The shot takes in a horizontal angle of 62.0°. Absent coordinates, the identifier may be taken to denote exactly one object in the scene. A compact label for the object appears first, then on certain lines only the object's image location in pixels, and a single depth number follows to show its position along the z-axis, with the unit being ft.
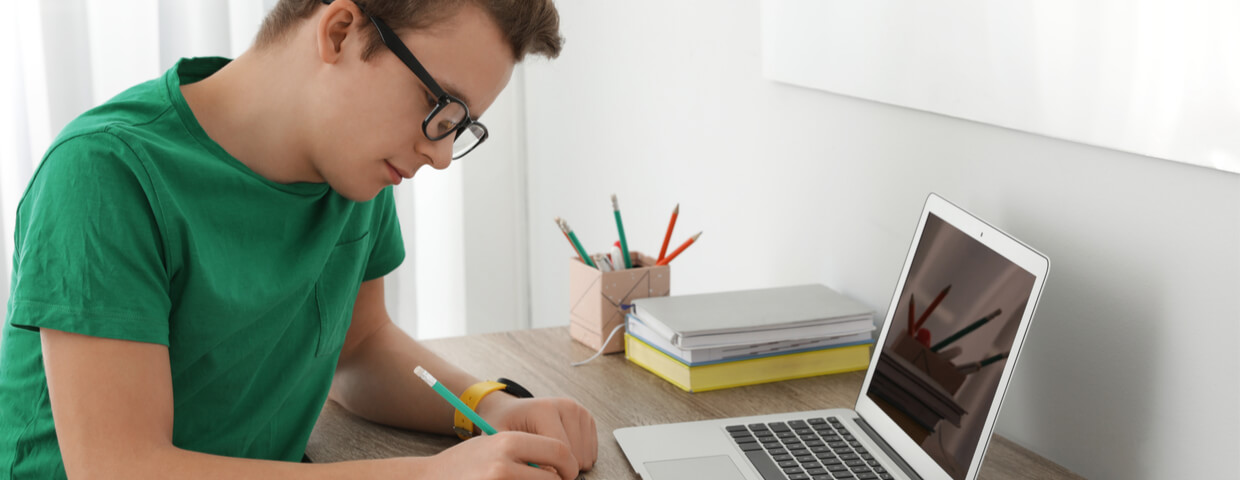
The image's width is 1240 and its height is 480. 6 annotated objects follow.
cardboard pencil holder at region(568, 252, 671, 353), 4.21
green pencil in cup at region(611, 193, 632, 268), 4.29
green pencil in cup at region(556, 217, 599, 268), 4.22
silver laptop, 2.69
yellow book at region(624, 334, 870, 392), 3.74
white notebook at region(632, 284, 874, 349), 3.69
